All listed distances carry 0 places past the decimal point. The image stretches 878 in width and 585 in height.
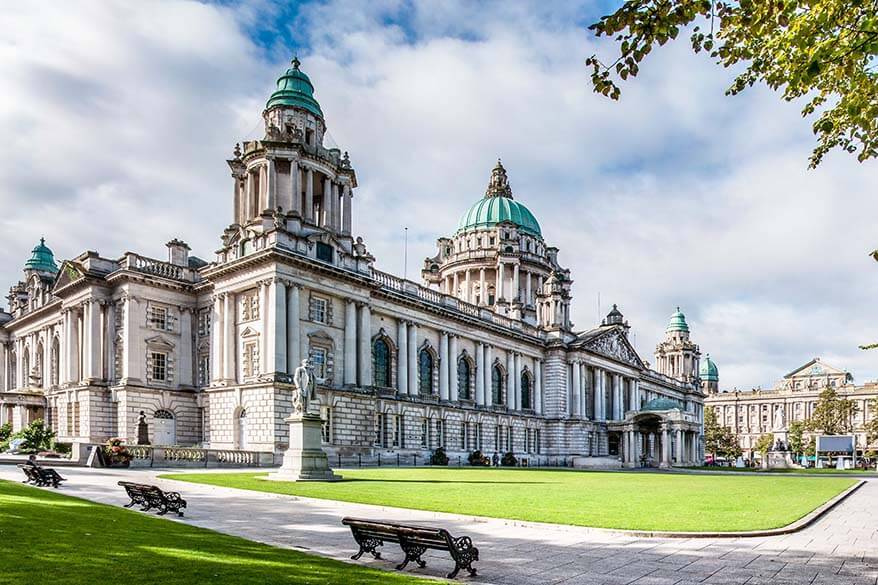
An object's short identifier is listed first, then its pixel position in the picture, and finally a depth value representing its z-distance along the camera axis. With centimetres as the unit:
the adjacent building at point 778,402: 16162
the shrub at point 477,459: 6259
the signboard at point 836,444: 9825
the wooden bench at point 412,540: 1116
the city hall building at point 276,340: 4834
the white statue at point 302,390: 3145
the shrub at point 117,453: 3550
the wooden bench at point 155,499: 1766
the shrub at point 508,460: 6725
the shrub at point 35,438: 4531
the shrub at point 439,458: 5809
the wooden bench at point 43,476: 2412
